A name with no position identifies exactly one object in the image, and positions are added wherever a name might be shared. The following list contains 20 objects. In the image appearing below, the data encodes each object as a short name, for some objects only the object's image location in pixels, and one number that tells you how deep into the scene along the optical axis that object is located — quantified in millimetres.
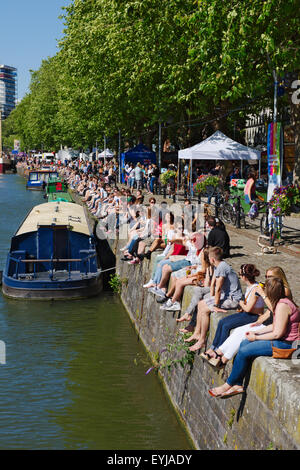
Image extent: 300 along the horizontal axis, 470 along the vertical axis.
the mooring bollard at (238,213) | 21156
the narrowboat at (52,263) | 19109
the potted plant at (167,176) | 33406
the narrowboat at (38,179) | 67000
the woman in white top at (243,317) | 8609
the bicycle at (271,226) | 17453
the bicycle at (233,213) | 21345
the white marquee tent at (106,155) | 60116
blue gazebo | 43750
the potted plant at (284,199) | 17188
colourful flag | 17812
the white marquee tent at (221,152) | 25219
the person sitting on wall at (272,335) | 7340
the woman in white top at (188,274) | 11602
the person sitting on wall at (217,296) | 9609
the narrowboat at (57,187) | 53338
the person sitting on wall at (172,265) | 13023
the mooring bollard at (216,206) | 23125
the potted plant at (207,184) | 26109
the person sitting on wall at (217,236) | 14273
